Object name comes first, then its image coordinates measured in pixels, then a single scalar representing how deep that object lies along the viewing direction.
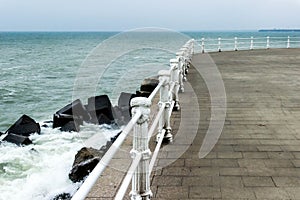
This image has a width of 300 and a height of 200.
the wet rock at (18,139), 12.55
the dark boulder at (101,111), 14.66
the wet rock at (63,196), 7.00
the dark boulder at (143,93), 12.17
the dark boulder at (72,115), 14.95
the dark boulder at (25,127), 13.82
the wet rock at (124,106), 15.18
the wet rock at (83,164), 7.23
